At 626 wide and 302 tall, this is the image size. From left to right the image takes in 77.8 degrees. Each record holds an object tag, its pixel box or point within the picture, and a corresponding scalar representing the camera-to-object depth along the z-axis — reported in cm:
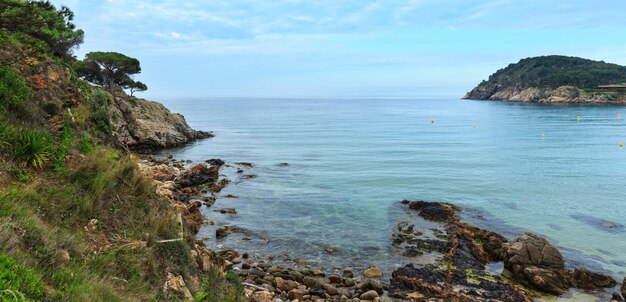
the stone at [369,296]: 1256
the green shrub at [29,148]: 887
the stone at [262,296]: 1140
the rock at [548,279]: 1372
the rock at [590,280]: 1416
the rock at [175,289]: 743
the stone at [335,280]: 1388
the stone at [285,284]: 1300
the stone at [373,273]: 1438
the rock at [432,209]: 2147
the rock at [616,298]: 1313
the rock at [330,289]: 1292
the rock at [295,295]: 1242
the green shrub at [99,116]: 1501
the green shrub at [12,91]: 1023
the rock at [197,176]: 2826
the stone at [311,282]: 1332
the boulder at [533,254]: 1502
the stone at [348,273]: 1433
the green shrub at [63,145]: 929
